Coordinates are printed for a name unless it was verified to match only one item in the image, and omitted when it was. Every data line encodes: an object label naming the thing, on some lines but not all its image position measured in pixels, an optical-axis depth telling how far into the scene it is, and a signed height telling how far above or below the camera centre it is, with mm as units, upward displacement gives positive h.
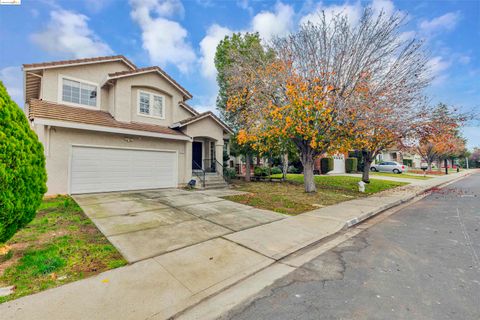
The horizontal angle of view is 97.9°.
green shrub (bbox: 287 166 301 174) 23948 -477
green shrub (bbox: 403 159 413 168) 42156 +830
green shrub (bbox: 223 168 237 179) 14145 -516
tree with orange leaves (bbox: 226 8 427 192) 8891 +4146
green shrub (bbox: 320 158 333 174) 23078 +98
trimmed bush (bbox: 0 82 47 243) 2949 -84
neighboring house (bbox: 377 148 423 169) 40575 +1612
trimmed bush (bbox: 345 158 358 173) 26406 +120
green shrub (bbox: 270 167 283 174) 22125 -467
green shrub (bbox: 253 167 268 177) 17619 -532
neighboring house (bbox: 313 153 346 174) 23205 +101
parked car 27480 -131
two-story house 8852 +1989
